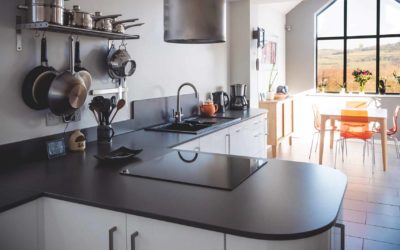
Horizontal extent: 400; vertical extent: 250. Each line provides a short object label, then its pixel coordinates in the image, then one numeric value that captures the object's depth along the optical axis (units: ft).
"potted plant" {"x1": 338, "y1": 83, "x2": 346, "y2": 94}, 23.14
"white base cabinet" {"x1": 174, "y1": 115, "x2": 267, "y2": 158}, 9.84
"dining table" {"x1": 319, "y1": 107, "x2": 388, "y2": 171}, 15.94
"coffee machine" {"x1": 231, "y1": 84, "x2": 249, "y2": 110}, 15.19
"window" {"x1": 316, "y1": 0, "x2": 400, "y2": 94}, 22.26
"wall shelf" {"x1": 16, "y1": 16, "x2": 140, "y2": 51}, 6.43
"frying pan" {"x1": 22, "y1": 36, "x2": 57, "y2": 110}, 6.94
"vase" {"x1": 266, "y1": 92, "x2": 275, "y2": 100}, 20.16
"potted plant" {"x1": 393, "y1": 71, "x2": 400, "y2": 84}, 22.13
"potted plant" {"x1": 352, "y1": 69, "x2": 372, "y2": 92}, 22.43
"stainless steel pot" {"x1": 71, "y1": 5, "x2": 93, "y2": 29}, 7.11
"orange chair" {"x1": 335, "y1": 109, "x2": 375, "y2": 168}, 16.19
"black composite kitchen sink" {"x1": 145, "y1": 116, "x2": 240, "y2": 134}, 10.45
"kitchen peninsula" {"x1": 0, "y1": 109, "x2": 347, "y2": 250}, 4.01
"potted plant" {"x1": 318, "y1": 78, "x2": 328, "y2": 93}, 24.00
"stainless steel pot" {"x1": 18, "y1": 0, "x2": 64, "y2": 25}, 6.41
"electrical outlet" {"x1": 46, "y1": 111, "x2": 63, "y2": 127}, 7.48
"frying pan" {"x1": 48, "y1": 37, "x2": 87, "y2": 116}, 6.93
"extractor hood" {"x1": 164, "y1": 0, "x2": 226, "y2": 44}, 6.30
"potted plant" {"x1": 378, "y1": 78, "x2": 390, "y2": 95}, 22.30
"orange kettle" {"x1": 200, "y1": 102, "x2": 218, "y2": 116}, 13.11
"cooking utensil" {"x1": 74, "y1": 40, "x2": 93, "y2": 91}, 7.87
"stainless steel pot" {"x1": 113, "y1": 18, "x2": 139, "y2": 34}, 8.24
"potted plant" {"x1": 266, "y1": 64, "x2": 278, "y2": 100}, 21.73
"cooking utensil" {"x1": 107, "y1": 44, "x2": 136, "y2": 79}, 8.83
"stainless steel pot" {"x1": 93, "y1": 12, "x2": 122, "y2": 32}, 7.70
